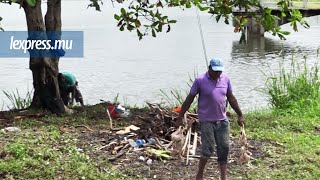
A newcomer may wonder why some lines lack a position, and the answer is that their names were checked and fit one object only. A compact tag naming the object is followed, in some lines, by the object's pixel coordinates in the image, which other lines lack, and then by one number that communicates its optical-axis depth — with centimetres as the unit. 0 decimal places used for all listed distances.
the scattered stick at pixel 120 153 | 961
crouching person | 1526
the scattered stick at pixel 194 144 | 1003
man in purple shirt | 834
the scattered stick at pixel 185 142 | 978
